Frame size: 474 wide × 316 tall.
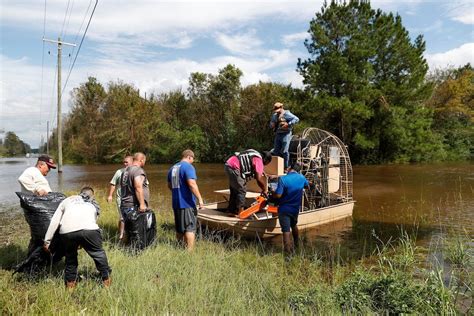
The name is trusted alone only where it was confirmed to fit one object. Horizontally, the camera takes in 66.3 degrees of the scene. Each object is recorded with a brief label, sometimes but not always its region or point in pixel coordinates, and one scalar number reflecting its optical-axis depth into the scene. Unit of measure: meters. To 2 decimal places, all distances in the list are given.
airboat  8.16
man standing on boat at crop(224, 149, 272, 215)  8.29
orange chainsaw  8.38
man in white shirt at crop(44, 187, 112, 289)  4.51
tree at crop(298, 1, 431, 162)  26.16
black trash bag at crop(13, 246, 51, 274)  5.02
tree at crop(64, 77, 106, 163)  41.59
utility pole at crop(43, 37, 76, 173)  23.56
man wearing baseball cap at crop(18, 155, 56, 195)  5.21
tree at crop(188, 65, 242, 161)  39.00
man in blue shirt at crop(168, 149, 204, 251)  6.43
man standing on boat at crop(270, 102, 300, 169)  9.60
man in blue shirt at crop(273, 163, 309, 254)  7.21
